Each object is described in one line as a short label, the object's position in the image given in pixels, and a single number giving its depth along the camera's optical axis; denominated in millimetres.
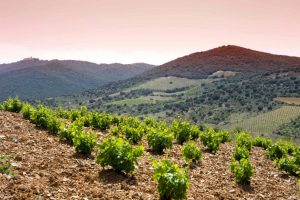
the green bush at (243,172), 14244
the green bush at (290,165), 17422
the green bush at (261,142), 28533
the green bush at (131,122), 24008
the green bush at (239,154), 18866
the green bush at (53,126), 16734
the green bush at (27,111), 19375
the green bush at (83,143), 13664
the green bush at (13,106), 21823
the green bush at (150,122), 29962
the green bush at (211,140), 20422
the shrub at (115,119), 25972
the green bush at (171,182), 9789
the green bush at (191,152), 16406
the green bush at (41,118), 17422
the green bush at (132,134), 18750
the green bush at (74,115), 24484
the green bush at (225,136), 27034
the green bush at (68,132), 14969
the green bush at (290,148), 26688
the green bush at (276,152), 21797
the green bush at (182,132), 21922
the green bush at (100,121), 21719
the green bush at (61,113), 25762
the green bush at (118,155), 11766
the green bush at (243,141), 24391
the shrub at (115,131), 20005
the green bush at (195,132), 24611
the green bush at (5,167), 10145
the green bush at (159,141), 17359
